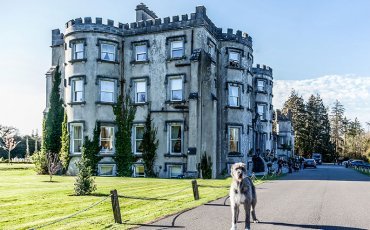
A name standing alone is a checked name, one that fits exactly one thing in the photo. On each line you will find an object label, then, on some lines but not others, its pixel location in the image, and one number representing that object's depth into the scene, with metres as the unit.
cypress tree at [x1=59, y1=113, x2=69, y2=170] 29.55
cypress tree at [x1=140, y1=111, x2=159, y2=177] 29.25
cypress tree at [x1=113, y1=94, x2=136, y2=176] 29.34
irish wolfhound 8.73
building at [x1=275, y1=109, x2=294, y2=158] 71.19
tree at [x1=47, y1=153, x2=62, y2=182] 28.67
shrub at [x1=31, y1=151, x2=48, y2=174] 30.44
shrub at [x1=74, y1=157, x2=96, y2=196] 15.81
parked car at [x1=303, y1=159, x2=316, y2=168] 53.97
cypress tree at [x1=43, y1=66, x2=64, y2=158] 30.59
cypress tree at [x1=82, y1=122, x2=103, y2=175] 28.62
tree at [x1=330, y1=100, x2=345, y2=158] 121.16
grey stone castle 28.30
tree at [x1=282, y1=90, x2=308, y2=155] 91.38
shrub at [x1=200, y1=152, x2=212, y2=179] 27.47
